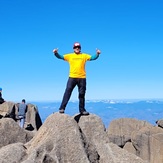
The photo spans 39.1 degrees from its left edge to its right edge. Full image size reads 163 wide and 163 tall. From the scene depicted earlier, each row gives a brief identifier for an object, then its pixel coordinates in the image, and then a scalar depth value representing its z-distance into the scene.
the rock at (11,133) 11.09
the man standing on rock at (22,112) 23.14
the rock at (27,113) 28.03
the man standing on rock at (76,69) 10.41
